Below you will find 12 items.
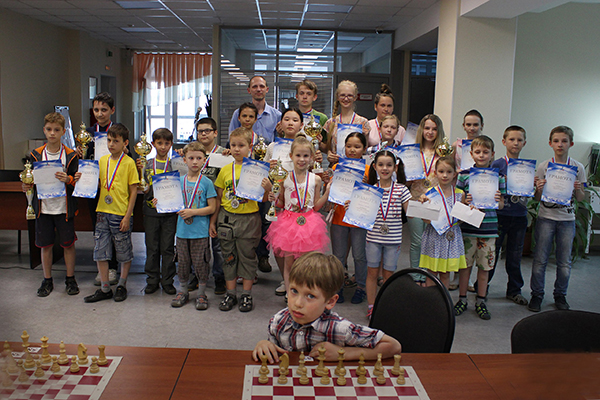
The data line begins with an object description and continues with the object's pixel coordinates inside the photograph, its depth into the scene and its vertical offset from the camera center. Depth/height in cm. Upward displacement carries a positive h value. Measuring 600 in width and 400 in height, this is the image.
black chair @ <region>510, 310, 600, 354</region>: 147 -60
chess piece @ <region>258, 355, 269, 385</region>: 122 -63
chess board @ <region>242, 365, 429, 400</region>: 116 -65
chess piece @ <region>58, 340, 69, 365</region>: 128 -63
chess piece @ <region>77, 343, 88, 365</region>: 129 -63
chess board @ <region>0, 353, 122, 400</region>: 110 -64
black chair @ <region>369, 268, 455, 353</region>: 159 -63
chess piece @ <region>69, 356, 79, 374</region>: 124 -64
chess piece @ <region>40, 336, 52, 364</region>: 126 -62
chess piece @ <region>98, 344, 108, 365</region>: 128 -63
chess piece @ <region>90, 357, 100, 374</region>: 124 -63
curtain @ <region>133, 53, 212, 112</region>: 1253 +149
